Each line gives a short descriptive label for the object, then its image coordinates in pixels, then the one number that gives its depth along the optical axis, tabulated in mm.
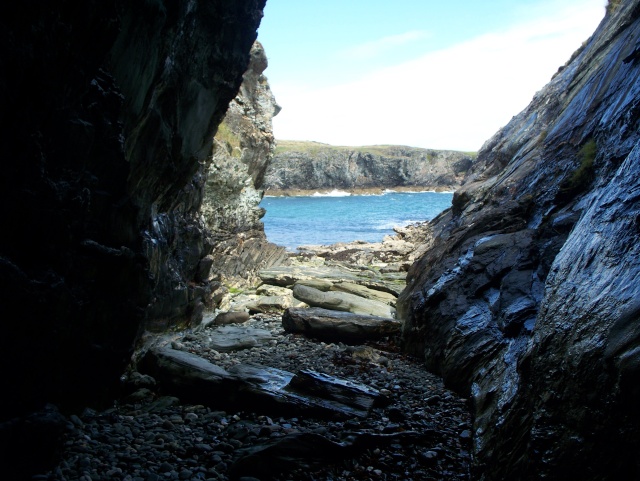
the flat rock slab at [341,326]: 13297
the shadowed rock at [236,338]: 12422
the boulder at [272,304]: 17438
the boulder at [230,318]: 15688
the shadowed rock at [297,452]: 6406
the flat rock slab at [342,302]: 16094
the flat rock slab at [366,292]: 18712
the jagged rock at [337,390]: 8398
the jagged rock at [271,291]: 20584
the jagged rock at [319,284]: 19859
